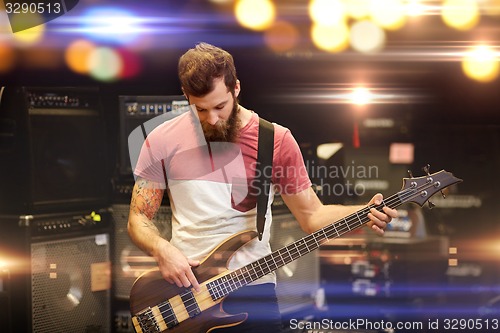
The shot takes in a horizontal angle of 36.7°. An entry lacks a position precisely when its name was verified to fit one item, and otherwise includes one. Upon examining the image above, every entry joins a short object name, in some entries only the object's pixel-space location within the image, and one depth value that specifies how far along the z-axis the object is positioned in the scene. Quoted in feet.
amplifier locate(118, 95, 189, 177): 10.70
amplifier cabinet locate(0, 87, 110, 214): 10.91
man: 9.05
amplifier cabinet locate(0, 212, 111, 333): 10.85
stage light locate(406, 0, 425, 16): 10.67
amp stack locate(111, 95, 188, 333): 10.76
